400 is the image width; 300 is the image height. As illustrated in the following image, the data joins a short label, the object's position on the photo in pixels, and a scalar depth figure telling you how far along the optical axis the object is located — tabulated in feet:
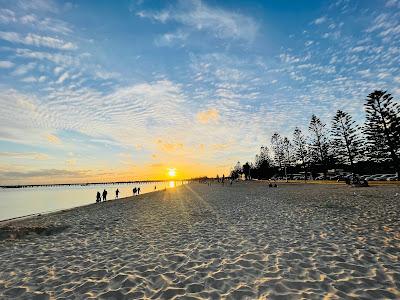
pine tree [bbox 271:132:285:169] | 267.59
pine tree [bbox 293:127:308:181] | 235.61
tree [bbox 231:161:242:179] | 572.10
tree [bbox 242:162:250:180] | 458.50
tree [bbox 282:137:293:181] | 260.95
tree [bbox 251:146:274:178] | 377.56
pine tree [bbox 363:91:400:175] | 136.15
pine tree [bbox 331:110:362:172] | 171.01
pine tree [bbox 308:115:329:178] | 198.24
